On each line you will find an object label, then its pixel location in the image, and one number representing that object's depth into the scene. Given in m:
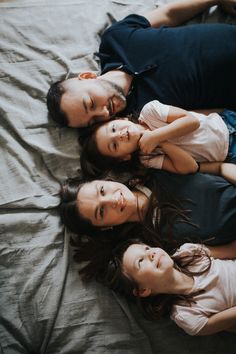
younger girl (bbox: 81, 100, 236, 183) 1.31
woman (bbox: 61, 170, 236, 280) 1.26
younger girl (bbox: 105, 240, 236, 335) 1.18
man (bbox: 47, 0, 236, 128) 1.36
